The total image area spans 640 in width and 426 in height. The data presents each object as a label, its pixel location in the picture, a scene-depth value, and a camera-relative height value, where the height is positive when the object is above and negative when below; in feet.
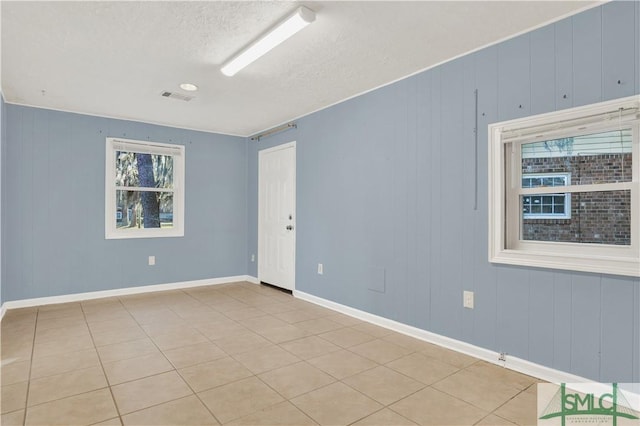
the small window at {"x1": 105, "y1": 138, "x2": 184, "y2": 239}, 15.84 +1.06
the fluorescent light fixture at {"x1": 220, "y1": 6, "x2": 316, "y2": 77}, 7.36 +3.93
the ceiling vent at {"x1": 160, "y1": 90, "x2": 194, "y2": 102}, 12.62 +4.14
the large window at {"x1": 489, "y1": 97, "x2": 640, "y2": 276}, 7.10 +0.56
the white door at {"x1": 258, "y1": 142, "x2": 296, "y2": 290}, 16.31 -0.08
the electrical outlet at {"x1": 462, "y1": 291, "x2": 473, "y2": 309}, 9.32 -2.17
